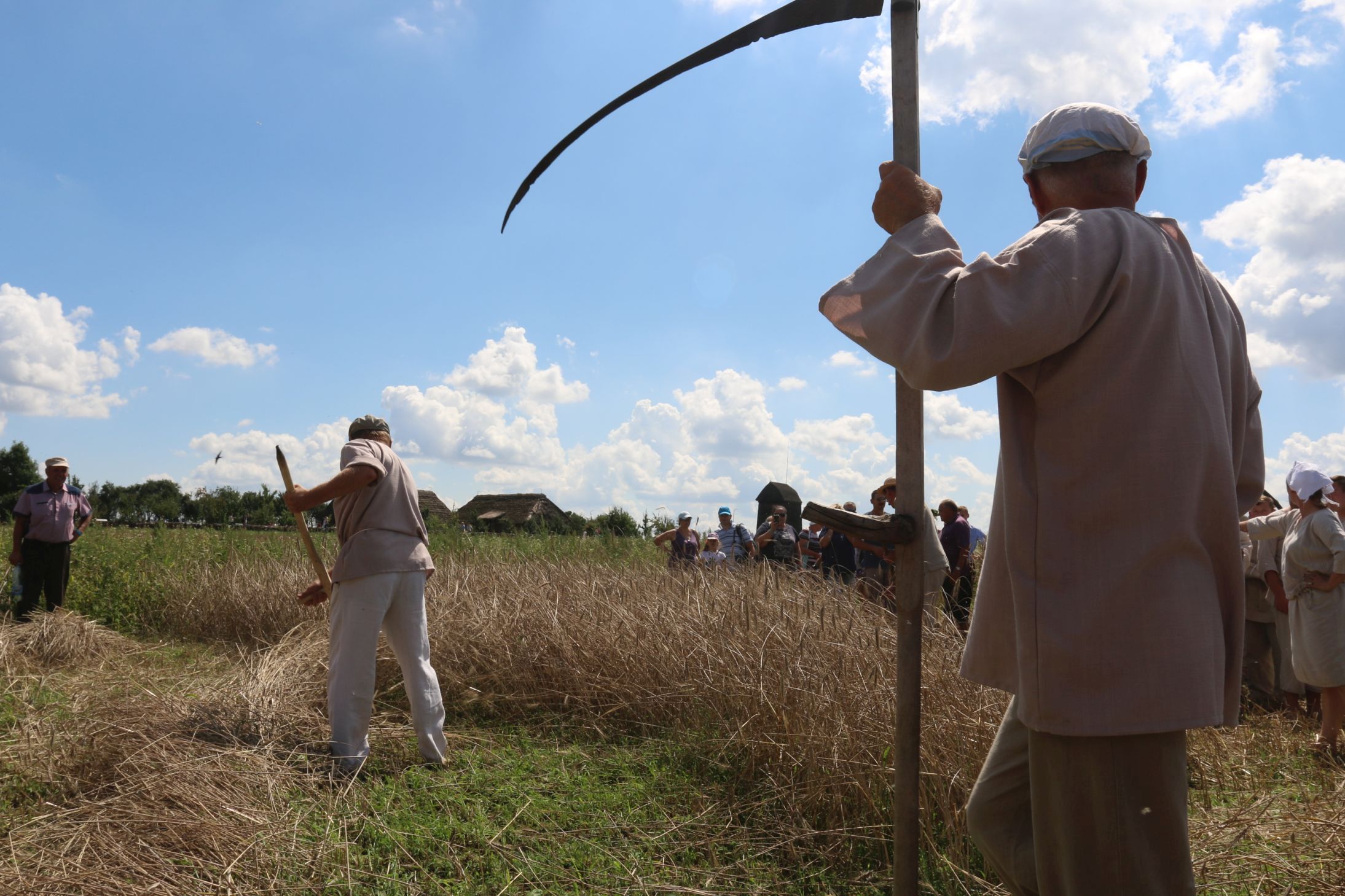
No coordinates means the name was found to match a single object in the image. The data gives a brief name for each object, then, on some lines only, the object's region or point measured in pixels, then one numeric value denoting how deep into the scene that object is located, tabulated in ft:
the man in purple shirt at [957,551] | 22.29
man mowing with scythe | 14.05
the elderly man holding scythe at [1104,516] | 4.54
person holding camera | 30.53
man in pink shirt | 29.50
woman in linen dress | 15.85
